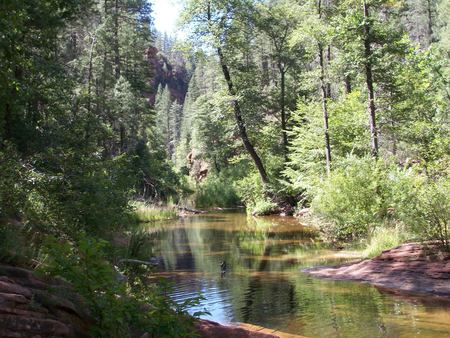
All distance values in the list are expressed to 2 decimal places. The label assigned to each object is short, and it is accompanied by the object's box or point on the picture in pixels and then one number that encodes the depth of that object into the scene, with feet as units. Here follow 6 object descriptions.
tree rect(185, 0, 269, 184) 81.20
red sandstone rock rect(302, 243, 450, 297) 30.59
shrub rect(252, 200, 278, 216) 92.79
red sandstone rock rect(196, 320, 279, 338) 19.13
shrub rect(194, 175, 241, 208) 121.90
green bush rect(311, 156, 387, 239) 48.11
